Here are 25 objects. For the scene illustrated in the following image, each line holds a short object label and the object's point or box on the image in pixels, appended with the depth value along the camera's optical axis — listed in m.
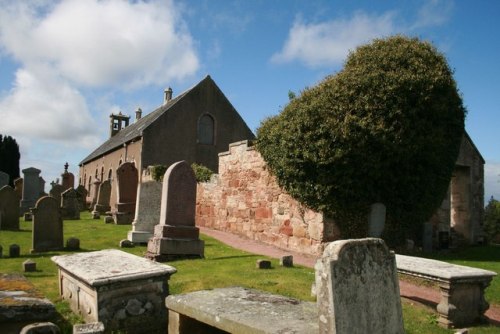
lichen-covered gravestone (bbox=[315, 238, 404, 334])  3.45
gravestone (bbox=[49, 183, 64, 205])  21.61
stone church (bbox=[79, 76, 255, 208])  28.67
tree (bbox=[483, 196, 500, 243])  21.34
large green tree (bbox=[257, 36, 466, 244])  11.48
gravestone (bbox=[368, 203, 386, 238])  12.07
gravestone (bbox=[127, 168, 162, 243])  12.76
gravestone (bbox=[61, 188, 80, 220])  19.98
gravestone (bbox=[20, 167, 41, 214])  21.98
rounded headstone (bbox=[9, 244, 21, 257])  10.48
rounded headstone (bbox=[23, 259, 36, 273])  8.63
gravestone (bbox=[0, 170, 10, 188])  24.23
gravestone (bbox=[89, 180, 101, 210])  27.46
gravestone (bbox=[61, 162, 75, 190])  32.76
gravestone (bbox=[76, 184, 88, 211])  27.06
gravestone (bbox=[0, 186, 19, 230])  15.33
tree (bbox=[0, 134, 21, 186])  40.50
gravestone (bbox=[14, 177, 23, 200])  24.18
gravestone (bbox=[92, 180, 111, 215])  22.34
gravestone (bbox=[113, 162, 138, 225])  17.77
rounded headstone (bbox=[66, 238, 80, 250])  11.35
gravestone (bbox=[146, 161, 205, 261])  10.41
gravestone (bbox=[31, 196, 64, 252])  11.05
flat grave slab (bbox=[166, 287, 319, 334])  3.90
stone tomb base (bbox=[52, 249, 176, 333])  5.07
